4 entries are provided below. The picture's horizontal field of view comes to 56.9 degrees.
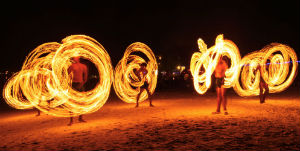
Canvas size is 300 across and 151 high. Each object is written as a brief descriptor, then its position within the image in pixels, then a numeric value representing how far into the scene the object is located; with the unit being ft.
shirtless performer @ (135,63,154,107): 38.09
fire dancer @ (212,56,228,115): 29.32
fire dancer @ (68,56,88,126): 27.02
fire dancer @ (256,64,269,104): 38.04
